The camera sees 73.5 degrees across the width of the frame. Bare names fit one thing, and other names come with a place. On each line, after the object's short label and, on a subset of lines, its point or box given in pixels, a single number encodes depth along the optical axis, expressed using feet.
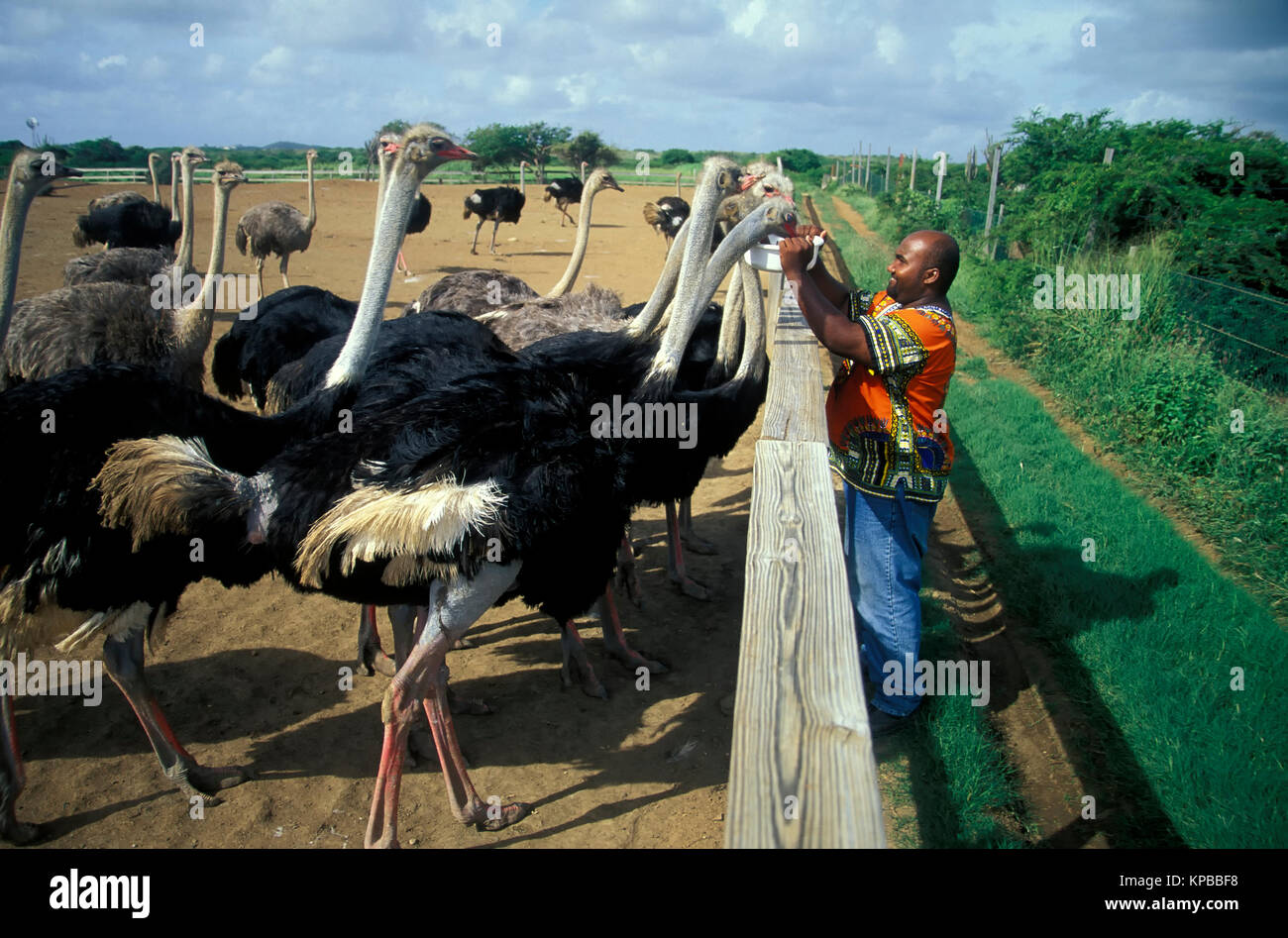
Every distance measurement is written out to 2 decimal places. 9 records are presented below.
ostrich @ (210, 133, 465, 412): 18.69
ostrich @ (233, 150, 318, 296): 42.73
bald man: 10.34
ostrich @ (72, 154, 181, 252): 42.24
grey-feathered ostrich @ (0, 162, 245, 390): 18.11
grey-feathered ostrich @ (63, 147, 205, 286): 24.56
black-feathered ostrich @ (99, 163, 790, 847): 9.16
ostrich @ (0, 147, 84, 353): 13.05
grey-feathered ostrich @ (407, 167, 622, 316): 23.73
